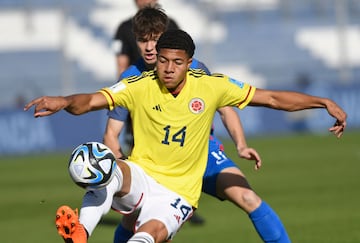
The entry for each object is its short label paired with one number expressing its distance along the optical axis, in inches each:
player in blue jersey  622.8
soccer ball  517.3
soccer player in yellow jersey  552.4
